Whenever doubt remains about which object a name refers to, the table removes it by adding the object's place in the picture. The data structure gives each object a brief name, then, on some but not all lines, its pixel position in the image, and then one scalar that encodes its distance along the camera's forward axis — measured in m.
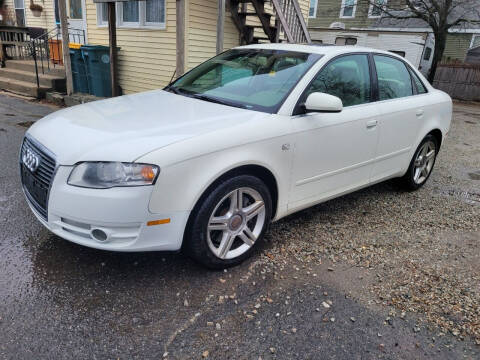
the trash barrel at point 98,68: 8.84
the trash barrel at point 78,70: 9.07
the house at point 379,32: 18.39
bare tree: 15.92
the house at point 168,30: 8.77
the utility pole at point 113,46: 7.98
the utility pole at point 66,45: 8.36
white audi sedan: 2.32
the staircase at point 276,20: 8.84
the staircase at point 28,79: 9.52
